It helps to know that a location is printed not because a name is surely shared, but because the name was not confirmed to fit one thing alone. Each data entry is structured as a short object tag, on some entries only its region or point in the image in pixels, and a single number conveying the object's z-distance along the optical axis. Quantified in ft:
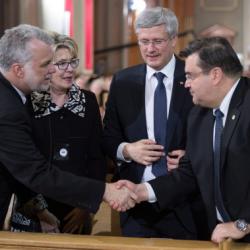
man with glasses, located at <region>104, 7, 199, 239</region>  8.42
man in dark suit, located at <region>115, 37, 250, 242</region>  7.01
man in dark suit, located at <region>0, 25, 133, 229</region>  7.14
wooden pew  6.60
